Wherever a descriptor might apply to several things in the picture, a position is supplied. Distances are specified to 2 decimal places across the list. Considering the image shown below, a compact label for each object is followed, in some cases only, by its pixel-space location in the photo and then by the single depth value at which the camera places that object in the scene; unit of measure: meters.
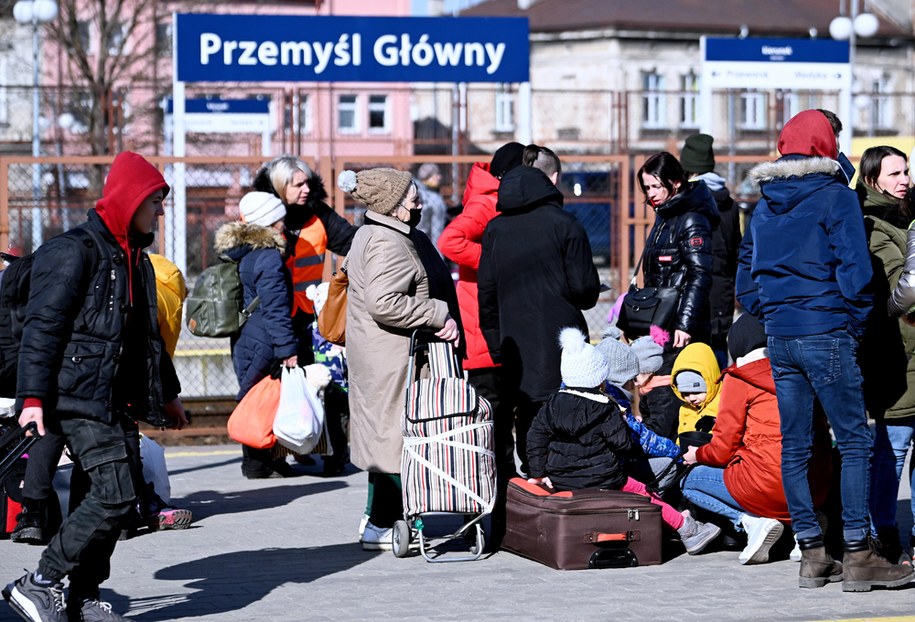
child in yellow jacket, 16.78
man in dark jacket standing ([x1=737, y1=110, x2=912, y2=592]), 13.43
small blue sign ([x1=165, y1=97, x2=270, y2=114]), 53.34
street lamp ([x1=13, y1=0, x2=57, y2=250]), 58.66
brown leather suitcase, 14.66
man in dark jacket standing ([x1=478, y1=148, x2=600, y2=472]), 15.59
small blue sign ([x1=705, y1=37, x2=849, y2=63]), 40.03
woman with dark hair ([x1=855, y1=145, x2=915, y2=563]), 14.28
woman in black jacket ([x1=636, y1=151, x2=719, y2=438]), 17.44
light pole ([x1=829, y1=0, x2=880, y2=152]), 73.50
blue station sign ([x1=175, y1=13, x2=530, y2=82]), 34.47
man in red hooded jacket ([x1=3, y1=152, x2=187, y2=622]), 11.84
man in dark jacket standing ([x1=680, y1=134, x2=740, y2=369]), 19.61
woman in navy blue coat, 19.05
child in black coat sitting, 14.80
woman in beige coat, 15.16
